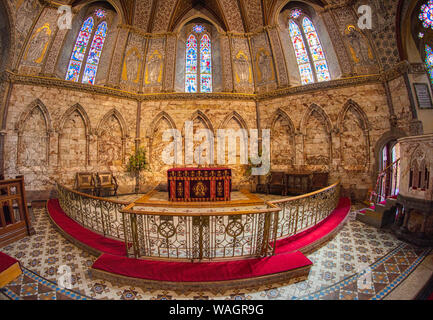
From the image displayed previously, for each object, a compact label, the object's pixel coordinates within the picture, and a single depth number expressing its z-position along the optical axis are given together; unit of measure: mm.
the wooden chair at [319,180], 8984
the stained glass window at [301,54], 10462
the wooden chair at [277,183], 9580
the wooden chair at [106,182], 8938
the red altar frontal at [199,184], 7762
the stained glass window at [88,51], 9946
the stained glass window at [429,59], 7676
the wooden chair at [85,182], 8672
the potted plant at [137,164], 10016
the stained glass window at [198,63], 11500
